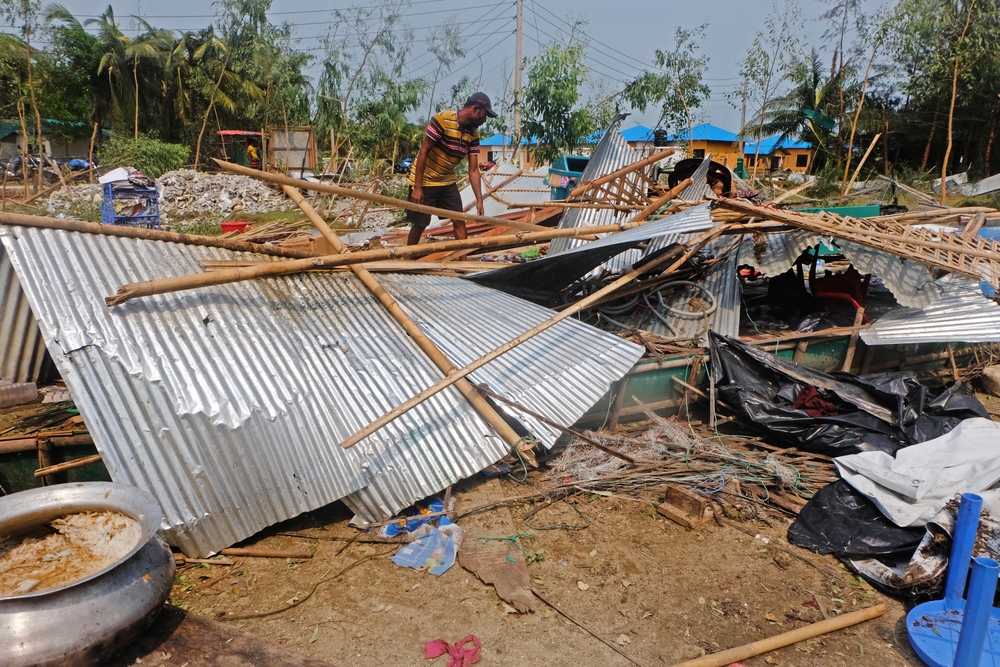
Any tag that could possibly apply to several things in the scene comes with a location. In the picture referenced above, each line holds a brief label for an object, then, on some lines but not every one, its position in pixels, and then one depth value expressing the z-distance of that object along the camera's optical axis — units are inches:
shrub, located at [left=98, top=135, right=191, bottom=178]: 858.1
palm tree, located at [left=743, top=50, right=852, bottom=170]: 873.5
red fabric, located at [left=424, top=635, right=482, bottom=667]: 116.1
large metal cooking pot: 86.2
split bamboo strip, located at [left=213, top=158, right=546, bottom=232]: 172.2
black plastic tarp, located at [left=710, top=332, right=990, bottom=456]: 189.5
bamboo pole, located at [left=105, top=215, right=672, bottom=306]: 138.6
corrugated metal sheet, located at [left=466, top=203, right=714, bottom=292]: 199.6
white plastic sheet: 146.2
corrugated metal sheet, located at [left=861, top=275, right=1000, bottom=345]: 221.9
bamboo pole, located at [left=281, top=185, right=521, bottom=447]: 164.2
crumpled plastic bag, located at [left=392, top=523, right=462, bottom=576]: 142.5
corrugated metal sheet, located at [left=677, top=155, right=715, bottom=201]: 293.1
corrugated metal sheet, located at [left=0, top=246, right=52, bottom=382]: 147.0
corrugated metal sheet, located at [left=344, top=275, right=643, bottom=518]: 161.3
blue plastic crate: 386.6
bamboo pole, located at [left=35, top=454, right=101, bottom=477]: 142.0
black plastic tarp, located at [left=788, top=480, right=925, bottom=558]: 144.1
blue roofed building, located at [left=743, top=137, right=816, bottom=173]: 1265.3
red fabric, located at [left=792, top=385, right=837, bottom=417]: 197.8
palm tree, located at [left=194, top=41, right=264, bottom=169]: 1103.0
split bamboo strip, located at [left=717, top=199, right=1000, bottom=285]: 213.9
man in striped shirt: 254.1
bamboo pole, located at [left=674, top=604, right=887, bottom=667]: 114.6
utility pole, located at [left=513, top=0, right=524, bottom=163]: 670.5
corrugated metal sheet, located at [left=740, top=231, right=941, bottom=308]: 227.3
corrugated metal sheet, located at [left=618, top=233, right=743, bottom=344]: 233.6
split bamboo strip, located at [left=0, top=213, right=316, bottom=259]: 141.0
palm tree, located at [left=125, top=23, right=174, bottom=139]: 1064.8
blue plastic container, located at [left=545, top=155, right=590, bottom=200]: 467.2
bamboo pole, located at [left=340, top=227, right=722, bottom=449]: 140.5
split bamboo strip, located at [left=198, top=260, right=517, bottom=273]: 165.8
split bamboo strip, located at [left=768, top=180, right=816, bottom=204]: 269.1
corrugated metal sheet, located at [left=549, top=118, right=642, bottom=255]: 307.3
